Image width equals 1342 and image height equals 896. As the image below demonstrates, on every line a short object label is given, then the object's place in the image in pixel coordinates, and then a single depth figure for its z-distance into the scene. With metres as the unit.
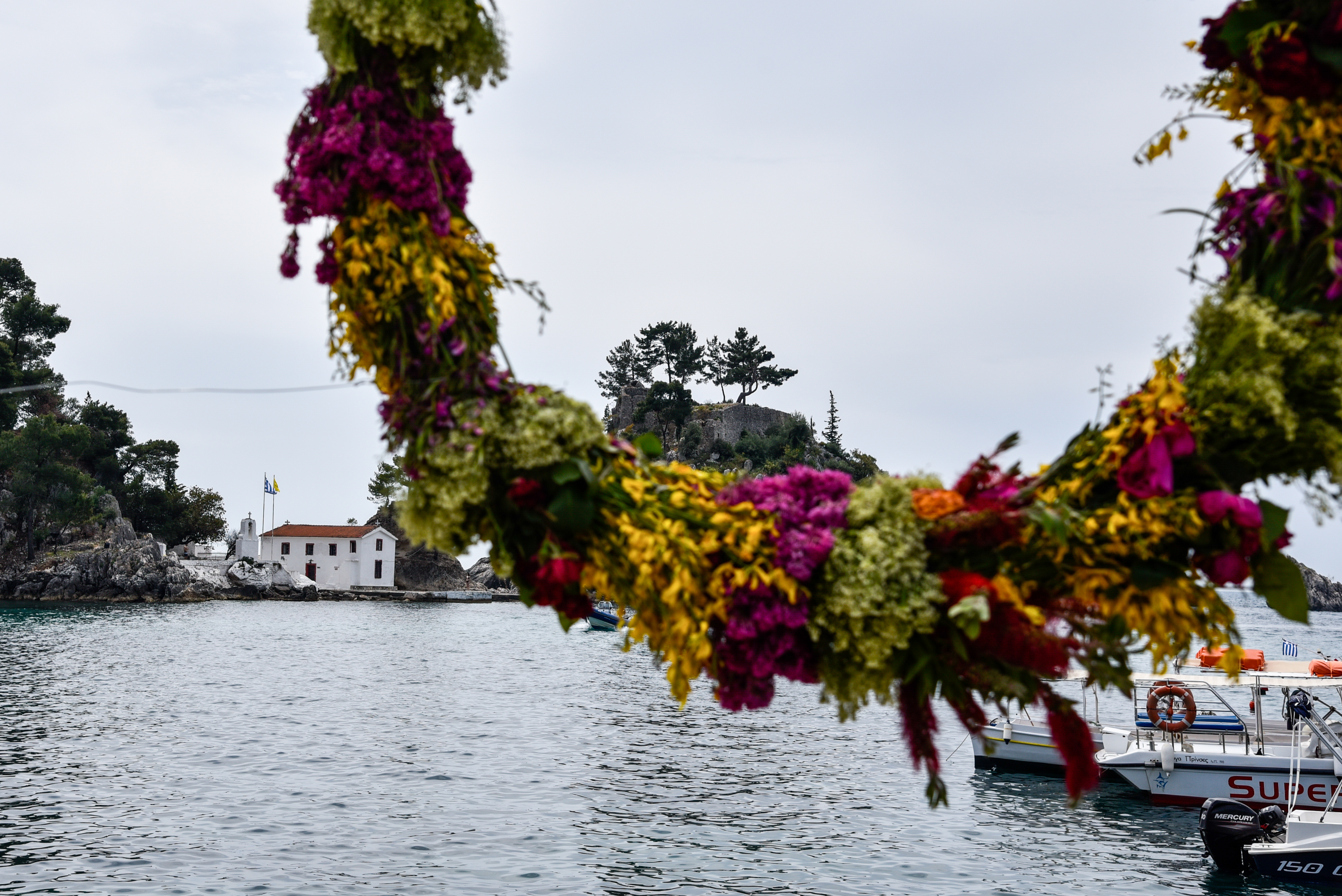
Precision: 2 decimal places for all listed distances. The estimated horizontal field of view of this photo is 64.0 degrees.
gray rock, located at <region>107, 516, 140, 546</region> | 76.31
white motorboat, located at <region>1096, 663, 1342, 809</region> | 17.16
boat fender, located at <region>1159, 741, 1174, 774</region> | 19.64
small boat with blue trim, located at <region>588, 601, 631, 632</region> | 58.23
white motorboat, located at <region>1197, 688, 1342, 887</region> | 14.84
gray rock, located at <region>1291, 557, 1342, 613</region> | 152.12
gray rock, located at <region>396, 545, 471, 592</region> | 91.75
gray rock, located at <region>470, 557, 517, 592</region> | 97.99
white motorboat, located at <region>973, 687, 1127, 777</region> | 22.64
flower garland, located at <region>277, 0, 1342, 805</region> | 2.37
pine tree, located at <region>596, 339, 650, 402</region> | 92.62
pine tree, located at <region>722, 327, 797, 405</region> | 90.12
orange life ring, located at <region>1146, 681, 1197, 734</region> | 20.27
